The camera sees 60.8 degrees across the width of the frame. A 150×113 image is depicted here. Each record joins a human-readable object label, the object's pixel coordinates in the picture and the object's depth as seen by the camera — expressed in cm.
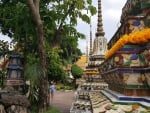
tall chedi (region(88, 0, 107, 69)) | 1208
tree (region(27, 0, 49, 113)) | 534
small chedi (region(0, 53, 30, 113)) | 467
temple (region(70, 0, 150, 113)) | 299
